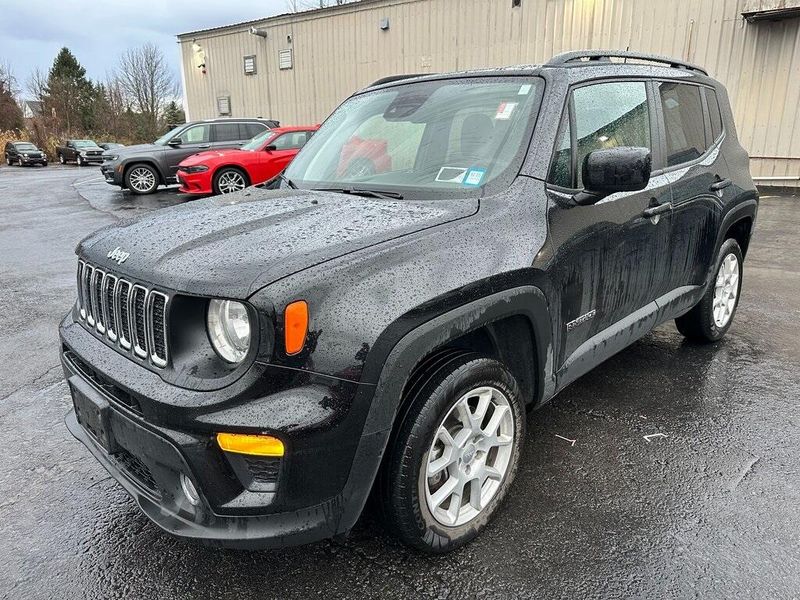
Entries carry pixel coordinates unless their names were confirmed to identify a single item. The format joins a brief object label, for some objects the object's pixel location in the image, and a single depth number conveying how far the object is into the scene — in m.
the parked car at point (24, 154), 35.34
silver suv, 14.41
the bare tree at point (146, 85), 55.66
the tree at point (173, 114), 58.03
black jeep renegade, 1.79
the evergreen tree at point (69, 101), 47.81
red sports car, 12.19
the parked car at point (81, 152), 35.07
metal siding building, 12.44
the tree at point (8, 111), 45.03
